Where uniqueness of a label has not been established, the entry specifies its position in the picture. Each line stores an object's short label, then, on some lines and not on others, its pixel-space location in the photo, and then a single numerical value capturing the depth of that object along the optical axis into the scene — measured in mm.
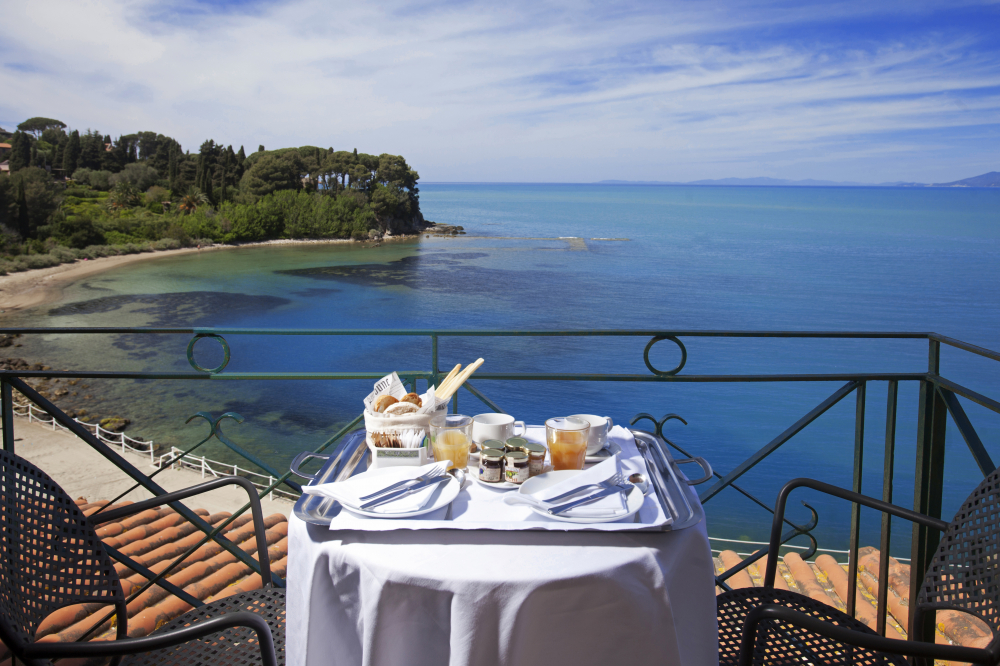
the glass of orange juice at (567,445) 1363
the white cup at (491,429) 1427
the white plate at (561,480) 1098
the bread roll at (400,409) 1393
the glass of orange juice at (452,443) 1378
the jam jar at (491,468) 1295
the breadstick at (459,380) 1492
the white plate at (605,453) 1455
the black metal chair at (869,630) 980
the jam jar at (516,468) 1299
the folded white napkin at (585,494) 1122
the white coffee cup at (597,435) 1473
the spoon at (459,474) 1288
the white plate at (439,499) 1125
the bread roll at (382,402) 1412
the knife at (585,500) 1126
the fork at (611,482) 1180
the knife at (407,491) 1167
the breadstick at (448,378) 1507
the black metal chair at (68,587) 1039
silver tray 1143
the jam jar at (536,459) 1358
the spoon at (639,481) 1270
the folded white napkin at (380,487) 1154
